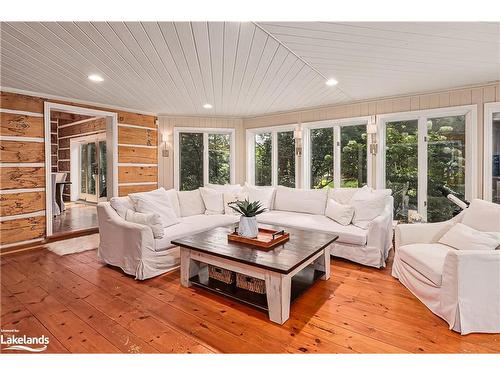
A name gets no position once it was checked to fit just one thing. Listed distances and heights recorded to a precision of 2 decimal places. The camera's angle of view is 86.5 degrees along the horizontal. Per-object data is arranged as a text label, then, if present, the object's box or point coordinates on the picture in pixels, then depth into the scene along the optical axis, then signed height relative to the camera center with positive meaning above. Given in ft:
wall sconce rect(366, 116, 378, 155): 14.42 +2.89
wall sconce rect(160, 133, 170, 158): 18.75 +2.98
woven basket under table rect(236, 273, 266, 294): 7.89 -2.95
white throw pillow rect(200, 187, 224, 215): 14.15 -0.76
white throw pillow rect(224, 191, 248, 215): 14.20 -0.63
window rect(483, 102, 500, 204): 11.81 +1.55
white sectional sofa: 9.63 -1.64
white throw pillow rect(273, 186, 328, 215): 13.85 -0.75
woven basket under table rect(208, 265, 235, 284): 8.60 -2.89
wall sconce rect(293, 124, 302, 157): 17.21 +3.12
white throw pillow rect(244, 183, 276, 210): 14.96 -0.47
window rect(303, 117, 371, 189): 15.65 +2.04
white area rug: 12.73 -2.94
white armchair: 6.29 -2.50
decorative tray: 8.25 -1.70
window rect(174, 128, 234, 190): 19.49 +2.24
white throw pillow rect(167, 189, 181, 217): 13.02 -0.69
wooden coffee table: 6.80 -2.19
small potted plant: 8.89 -1.19
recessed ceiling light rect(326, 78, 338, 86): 11.59 +4.66
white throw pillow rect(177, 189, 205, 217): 13.50 -0.85
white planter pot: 8.88 -1.36
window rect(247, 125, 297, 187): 18.61 +2.21
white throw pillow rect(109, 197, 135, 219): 10.57 -0.73
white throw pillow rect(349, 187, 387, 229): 11.27 -0.90
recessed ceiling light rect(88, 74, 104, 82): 10.81 +4.56
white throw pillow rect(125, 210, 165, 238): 9.73 -1.28
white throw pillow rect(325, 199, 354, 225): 11.59 -1.18
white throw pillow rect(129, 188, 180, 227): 10.73 -0.73
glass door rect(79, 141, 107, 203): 24.85 +1.61
